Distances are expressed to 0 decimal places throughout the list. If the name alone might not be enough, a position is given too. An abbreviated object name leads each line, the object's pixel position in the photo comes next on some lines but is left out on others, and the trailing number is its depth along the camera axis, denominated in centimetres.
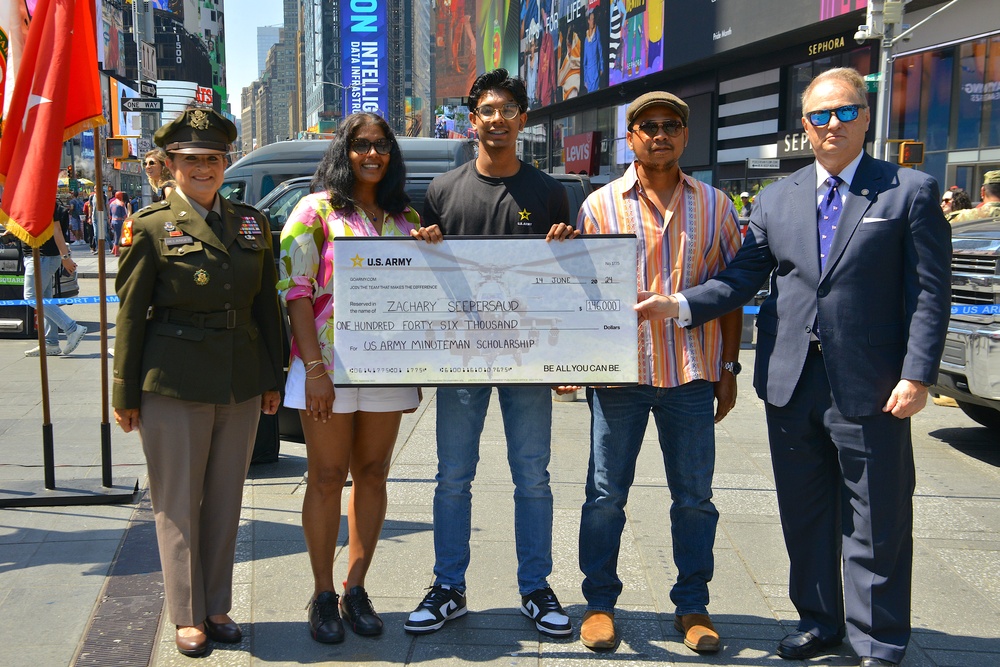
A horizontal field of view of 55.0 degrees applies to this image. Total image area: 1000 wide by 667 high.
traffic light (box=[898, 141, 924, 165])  1692
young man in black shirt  388
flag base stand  550
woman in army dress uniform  361
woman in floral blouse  375
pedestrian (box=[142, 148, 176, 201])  1025
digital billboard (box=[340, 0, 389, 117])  8662
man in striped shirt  377
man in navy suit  346
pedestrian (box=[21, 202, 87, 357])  1128
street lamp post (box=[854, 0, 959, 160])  1803
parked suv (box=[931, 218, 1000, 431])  650
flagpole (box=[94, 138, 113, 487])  544
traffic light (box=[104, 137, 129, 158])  2105
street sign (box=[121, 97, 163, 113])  2223
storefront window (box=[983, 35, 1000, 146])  2041
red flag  500
